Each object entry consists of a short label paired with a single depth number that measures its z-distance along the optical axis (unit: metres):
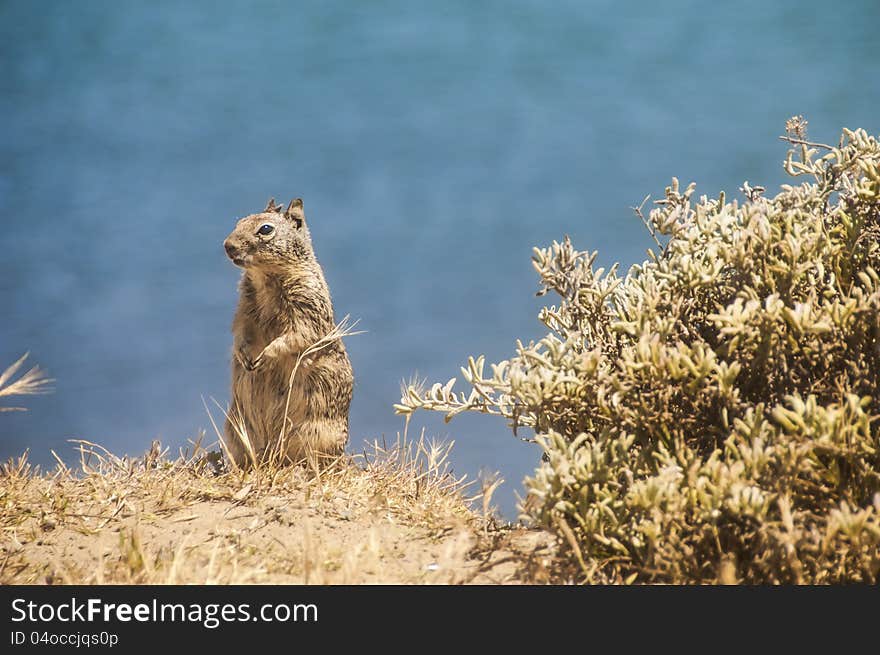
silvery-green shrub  7.43
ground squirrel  13.12
